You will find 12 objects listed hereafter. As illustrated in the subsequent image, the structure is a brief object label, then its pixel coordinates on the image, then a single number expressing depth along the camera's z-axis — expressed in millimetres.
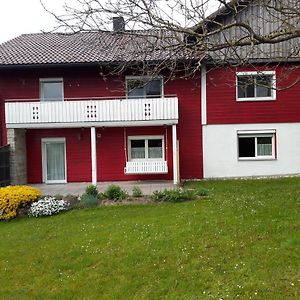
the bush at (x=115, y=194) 8864
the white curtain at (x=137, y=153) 13696
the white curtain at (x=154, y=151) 13707
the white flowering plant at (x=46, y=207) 7936
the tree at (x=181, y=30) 4866
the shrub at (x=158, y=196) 8544
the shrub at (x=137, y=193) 8888
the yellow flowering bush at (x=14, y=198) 8013
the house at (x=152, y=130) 13310
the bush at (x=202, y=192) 8840
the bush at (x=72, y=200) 8566
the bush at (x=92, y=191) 9100
